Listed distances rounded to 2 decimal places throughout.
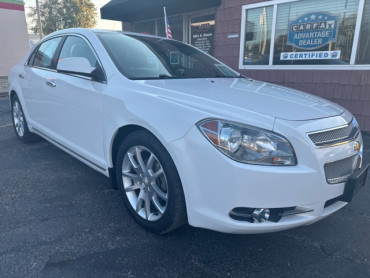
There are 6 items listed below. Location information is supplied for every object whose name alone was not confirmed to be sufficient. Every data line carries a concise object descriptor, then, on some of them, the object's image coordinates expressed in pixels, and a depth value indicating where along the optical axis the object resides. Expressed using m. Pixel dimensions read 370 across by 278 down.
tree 29.11
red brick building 5.37
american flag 7.16
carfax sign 5.61
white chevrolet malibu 1.72
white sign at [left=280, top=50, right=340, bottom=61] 5.64
